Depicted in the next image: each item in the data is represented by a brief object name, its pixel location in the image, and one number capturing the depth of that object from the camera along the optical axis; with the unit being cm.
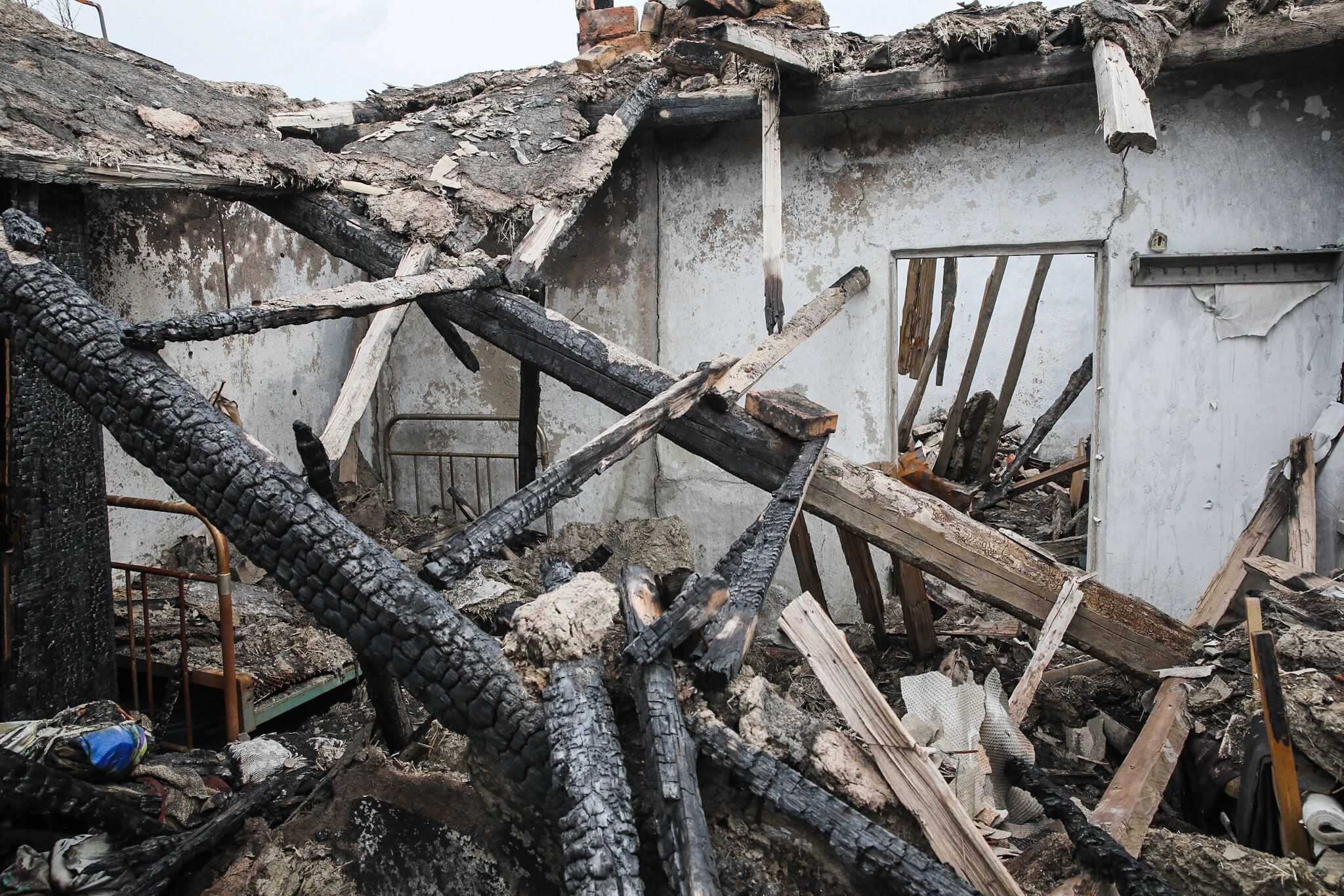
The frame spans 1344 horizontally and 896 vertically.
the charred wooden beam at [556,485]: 198
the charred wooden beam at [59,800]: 212
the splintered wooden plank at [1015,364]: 780
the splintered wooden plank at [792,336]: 332
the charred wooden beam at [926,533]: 321
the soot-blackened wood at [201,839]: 210
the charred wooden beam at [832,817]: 165
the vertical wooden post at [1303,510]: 390
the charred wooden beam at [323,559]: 184
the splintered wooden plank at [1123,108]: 297
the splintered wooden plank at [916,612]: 450
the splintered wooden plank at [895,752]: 182
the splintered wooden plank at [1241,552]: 396
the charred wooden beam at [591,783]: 148
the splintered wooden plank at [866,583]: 462
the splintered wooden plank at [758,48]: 362
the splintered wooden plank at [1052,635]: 318
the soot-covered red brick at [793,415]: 290
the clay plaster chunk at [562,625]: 198
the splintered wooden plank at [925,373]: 849
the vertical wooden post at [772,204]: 438
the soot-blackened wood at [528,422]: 392
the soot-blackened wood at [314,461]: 227
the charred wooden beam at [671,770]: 148
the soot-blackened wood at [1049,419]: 765
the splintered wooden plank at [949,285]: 852
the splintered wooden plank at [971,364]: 816
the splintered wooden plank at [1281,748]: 241
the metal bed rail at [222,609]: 307
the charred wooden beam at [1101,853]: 219
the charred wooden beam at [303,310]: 203
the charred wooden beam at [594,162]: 366
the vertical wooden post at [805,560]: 489
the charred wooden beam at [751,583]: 191
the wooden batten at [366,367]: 288
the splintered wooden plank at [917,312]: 767
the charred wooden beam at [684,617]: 179
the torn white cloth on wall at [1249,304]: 417
